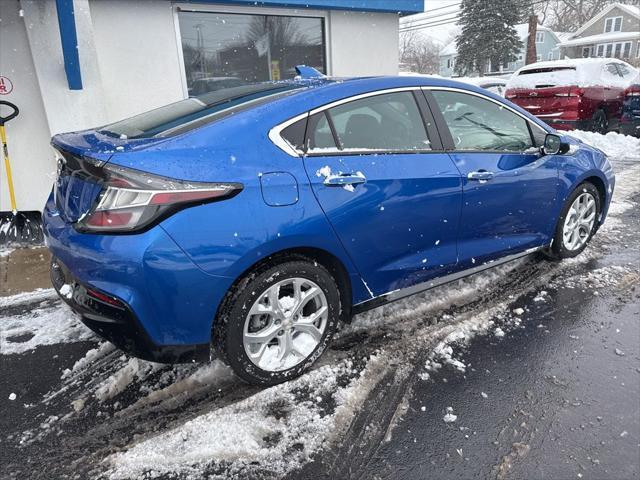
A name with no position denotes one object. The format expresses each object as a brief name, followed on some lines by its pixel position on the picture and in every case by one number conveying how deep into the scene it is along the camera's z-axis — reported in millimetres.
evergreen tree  38906
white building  5059
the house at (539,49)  43206
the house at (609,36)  42812
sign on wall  5203
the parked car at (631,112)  11203
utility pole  34581
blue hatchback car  2158
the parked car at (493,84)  18312
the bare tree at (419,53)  63750
